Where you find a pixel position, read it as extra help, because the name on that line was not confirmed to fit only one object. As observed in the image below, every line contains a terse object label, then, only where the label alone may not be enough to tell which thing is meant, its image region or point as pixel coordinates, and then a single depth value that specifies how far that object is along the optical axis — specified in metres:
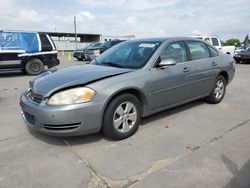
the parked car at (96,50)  12.99
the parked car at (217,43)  11.59
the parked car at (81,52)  14.16
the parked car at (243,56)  12.76
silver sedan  2.45
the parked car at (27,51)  7.74
